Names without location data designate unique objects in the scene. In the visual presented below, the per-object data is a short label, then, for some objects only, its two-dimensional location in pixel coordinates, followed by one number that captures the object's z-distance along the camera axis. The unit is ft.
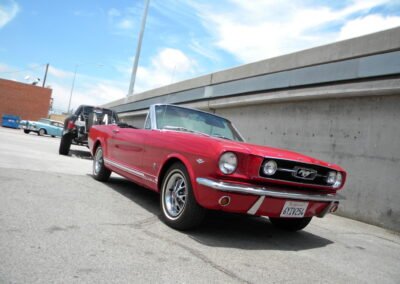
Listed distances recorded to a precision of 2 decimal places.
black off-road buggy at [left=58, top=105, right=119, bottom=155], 35.32
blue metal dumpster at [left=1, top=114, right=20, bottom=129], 108.58
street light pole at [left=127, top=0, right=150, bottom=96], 80.43
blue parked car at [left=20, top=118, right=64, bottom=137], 83.46
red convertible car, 11.34
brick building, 145.28
